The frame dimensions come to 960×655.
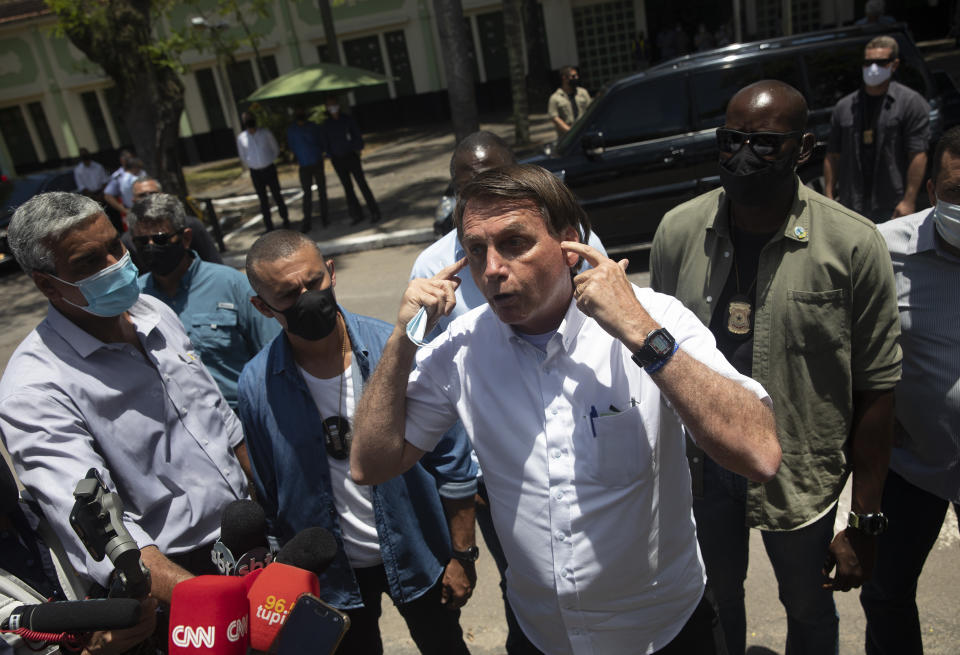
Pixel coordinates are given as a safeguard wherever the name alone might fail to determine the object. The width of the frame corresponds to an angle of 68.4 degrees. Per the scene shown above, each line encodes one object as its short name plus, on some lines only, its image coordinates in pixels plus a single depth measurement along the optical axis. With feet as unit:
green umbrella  41.86
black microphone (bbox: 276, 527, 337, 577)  5.32
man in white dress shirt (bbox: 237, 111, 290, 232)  39.60
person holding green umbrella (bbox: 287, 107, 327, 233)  38.99
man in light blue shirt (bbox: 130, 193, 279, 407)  11.10
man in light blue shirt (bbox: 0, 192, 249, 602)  6.95
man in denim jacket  8.18
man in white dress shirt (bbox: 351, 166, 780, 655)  5.76
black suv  23.94
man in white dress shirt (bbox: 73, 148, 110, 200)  47.96
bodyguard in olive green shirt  7.31
